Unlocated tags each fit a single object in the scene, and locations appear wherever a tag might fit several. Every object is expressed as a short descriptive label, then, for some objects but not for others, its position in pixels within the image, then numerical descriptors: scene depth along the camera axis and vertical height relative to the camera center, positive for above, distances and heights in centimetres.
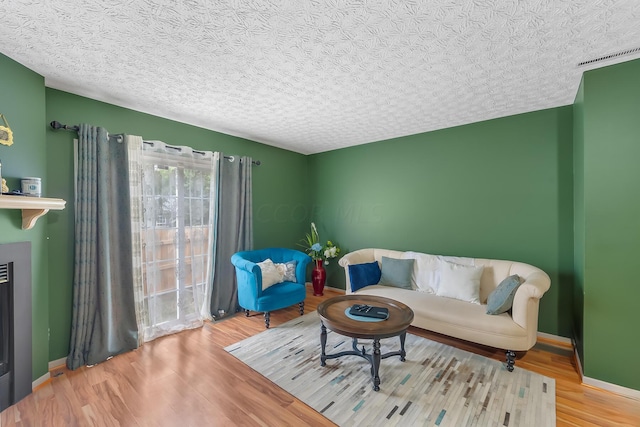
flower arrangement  444 -62
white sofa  222 -98
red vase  440 -113
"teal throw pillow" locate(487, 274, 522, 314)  239 -80
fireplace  185 -85
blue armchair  308 -97
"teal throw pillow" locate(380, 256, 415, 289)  332 -79
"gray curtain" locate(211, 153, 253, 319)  349 -19
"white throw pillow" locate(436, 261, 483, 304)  282 -80
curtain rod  227 +80
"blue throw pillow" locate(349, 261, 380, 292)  336 -84
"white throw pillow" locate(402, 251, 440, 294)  319 -78
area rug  176 -141
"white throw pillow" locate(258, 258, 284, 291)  329 -81
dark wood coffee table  201 -93
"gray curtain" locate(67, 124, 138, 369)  236 -40
